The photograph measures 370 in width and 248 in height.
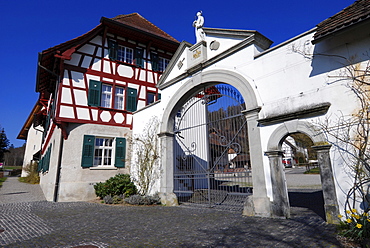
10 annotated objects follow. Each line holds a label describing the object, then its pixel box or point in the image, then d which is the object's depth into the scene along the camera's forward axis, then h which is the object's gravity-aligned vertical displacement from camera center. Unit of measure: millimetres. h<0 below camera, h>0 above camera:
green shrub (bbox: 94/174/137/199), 9648 -491
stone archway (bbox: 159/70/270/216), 5770 +1368
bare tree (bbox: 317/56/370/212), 4238 +698
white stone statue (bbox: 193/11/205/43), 8209 +4991
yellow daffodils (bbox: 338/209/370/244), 3560 -890
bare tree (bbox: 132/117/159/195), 9570 +658
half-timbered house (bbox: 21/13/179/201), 10094 +3654
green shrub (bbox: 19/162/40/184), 21484 +167
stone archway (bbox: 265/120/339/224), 4575 +90
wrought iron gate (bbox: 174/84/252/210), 6828 +777
